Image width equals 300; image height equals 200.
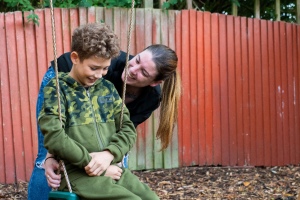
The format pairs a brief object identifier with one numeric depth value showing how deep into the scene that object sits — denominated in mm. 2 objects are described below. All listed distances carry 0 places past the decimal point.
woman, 2787
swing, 2125
